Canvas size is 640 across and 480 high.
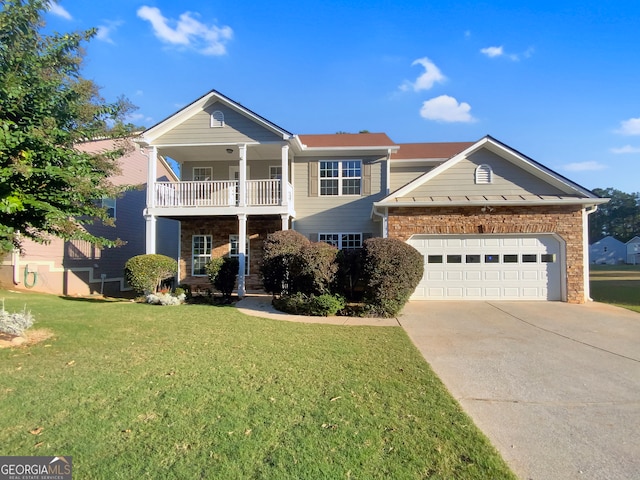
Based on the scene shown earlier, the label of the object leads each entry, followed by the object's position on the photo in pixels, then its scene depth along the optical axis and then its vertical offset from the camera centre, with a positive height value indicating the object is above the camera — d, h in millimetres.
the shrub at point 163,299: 11734 -1419
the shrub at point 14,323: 6402 -1211
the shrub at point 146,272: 12227 -605
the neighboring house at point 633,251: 56625 +787
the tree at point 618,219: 68675 +6869
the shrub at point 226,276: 12914 -775
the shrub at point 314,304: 9938 -1330
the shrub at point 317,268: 9961 -359
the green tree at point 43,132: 5066 +1721
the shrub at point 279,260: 11102 -176
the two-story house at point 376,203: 12102 +1870
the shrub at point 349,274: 10133 -523
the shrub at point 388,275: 9516 -512
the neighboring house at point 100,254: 14508 -44
